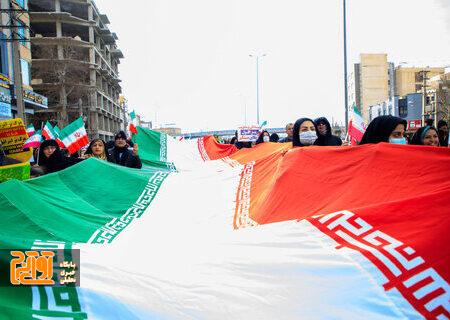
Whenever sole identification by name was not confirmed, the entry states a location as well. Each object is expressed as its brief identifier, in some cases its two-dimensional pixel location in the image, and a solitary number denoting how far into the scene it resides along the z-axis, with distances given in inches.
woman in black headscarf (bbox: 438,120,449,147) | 319.0
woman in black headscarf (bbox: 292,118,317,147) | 234.8
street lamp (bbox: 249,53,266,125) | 1707.7
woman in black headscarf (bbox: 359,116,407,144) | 182.2
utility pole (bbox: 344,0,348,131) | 647.9
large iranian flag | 75.3
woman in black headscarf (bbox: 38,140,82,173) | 249.3
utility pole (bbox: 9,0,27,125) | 629.6
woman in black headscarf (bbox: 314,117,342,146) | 254.2
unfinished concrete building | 1903.3
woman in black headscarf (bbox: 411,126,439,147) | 220.4
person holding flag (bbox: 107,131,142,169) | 287.7
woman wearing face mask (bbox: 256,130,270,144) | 474.6
